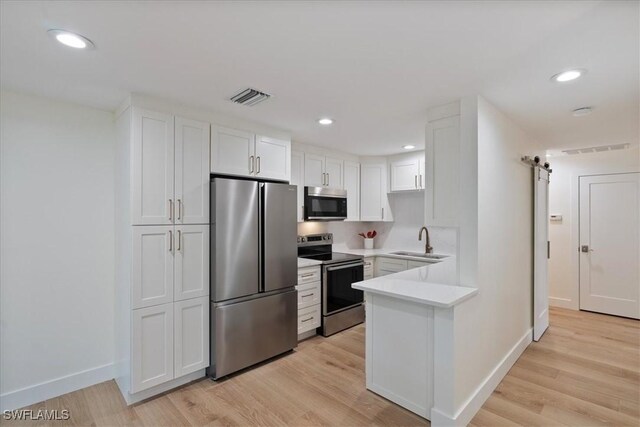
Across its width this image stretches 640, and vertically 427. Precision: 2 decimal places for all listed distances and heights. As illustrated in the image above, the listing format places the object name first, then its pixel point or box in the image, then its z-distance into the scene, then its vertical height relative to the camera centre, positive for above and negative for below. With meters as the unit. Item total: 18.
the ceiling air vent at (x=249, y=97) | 2.27 +0.91
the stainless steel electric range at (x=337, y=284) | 3.67 -0.86
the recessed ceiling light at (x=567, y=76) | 1.93 +0.90
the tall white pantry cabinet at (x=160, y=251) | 2.33 -0.30
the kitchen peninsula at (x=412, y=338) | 1.99 -0.88
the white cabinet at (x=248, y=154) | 2.78 +0.59
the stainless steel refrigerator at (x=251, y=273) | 2.68 -0.54
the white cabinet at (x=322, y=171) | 4.01 +0.60
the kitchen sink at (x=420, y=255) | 4.36 -0.59
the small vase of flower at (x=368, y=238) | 5.09 -0.39
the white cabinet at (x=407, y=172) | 4.44 +0.64
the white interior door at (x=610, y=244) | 4.11 -0.40
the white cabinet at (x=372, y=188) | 4.77 +0.42
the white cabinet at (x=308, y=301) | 3.44 -0.99
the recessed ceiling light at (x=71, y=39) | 1.51 +0.90
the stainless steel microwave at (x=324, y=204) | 3.92 +0.15
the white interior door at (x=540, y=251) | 3.38 -0.42
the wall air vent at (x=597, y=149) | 3.94 +0.89
